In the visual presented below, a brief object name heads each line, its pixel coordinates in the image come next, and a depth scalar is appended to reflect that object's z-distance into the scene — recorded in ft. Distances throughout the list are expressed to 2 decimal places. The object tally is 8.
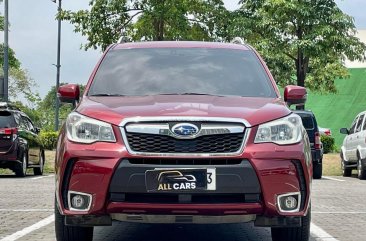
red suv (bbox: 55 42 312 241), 18.52
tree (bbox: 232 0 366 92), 116.57
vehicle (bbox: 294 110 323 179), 59.72
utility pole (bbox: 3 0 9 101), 83.35
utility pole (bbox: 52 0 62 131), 162.40
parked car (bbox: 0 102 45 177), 56.24
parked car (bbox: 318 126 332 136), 121.27
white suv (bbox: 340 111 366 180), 60.29
